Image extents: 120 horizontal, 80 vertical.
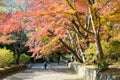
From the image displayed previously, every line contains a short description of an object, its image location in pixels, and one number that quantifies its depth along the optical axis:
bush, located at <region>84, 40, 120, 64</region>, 24.41
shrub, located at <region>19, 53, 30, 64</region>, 48.31
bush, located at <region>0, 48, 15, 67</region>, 29.77
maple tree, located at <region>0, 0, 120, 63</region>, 17.62
